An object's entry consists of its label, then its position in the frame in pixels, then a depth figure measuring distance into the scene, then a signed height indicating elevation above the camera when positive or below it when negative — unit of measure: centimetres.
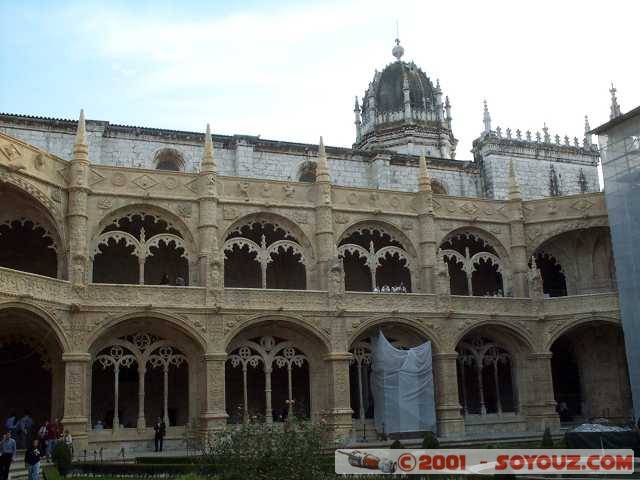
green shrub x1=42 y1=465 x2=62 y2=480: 1877 -133
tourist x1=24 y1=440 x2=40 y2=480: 1845 -92
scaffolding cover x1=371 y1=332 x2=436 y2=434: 3183 +64
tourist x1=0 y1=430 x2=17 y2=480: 1883 -78
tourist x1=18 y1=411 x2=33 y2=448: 2736 -31
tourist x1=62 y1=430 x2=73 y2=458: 2491 -60
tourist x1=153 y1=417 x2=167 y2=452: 2830 -64
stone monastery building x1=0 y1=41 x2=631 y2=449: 2892 +469
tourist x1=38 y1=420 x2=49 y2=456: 2513 -63
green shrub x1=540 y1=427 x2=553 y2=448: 2364 -129
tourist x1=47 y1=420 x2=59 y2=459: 2484 -51
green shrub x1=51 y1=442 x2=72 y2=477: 2047 -100
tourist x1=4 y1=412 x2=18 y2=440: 2611 -11
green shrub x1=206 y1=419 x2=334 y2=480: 1389 -80
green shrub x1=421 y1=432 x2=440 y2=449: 2425 -123
